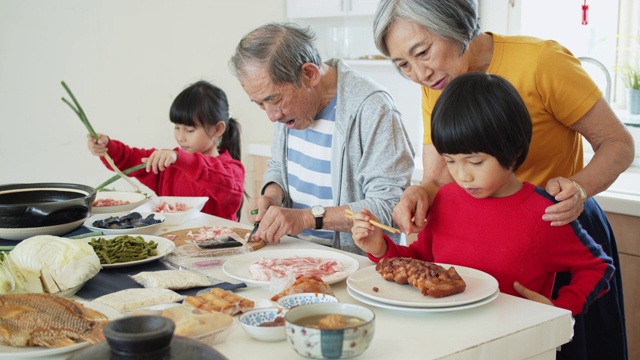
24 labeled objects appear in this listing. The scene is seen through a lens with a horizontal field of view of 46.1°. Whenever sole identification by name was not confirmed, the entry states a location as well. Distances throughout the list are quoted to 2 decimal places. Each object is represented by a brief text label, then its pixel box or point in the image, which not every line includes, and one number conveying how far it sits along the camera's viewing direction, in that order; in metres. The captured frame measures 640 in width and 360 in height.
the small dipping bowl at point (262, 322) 1.34
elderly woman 1.92
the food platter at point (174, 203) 2.52
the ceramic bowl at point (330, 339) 1.20
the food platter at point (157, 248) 1.94
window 3.79
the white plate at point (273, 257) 1.74
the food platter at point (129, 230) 2.30
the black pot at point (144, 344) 0.88
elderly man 2.29
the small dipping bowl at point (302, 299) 1.47
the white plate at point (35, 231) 2.12
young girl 3.22
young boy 1.72
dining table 1.32
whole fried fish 1.32
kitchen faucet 3.57
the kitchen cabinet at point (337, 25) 4.60
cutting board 2.16
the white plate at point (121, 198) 2.66
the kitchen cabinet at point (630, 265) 2.99
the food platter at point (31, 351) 1.29
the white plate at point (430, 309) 1.47
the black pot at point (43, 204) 2.12
